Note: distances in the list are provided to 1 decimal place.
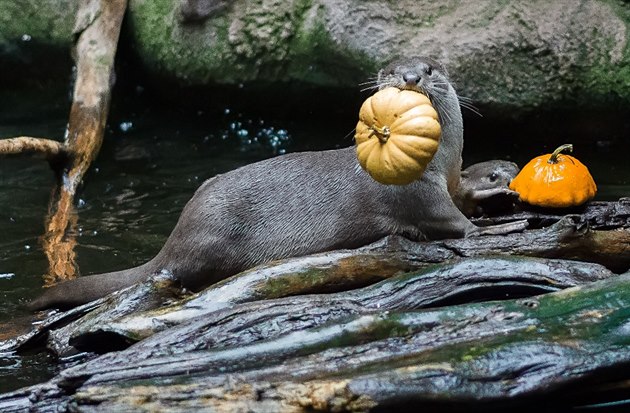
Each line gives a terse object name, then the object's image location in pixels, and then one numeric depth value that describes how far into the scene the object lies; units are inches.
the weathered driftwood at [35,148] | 384.2
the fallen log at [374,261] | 265.4
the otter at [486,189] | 318.3
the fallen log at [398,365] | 205.6
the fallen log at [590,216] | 299.4
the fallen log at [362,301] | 239.1
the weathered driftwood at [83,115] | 376.8
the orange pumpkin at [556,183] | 307.9
